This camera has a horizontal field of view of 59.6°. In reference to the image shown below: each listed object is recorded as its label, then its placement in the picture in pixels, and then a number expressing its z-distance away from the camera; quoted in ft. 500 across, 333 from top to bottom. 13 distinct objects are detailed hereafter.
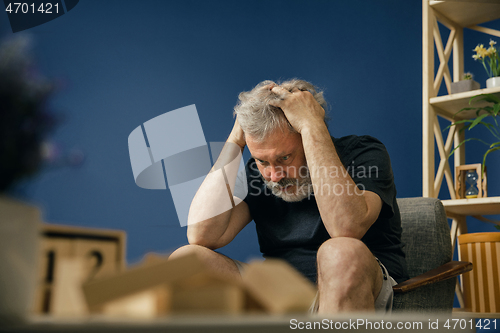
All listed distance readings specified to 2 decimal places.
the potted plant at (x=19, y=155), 1.03
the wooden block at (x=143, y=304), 1.12
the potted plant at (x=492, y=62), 6.71
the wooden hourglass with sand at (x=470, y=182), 6.63
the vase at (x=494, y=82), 6.68
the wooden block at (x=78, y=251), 1.30
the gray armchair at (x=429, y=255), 4.07
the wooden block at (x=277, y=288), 1.15
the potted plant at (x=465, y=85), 6.85
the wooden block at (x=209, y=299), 1.14
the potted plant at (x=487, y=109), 6.36
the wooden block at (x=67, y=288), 1.29
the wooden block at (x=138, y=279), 1.13
